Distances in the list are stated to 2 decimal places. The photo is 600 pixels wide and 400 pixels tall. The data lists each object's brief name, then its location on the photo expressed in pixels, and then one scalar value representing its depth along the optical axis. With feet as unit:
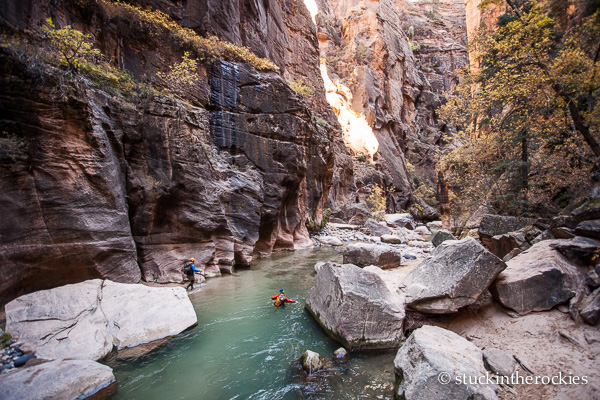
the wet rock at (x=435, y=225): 107.47
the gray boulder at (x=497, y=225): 35.81
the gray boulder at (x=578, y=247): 18.19
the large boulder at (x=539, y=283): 17.84
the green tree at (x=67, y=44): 25.44
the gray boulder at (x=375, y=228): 75.25
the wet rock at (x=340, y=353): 17.91
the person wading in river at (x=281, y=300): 27.02
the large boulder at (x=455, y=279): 19.07
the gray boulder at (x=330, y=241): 64.85
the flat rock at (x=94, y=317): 17.47
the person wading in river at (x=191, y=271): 31.55
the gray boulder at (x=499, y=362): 13.94
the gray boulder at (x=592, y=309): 15.01
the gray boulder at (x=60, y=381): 12.93
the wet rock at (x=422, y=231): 89.16
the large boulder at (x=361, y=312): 19.16
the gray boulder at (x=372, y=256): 36.83
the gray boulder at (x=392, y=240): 62.18
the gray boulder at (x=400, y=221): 90.73
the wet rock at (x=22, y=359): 15.56
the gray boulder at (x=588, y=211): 19.27
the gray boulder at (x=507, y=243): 30.04
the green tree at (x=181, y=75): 40.11
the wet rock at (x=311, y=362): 16.89
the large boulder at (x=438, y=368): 11.92
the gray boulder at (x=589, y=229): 18.43
